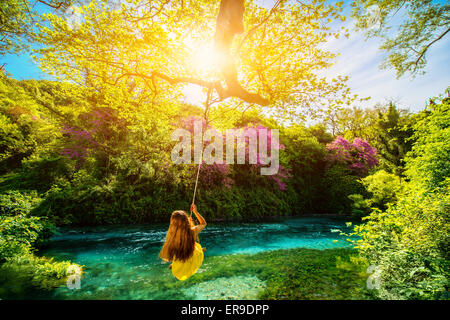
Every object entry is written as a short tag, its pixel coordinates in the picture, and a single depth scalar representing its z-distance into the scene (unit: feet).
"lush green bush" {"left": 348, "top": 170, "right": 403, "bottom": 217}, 37.24
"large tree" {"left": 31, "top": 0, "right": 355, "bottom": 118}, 15.60
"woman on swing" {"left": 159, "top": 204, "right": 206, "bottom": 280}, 8.50
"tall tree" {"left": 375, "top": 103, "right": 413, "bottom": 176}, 42.42
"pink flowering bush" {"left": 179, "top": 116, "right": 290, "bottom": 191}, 43.62
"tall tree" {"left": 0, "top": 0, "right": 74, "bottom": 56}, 15.84
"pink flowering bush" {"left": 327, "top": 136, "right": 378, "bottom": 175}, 61.82
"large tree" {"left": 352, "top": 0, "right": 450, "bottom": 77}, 17.65
